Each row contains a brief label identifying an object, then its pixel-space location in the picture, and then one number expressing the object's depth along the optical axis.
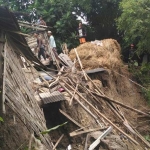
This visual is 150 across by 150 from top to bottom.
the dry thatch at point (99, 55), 12.58
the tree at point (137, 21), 12.05
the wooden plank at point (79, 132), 7.49
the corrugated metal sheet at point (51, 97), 7.72
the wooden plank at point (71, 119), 7.96
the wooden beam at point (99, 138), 6.90
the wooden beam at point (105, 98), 9.34
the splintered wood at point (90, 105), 7.95
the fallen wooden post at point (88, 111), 8.23
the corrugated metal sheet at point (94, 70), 11.64
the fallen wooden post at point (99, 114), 7.95
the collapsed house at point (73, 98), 5.23
